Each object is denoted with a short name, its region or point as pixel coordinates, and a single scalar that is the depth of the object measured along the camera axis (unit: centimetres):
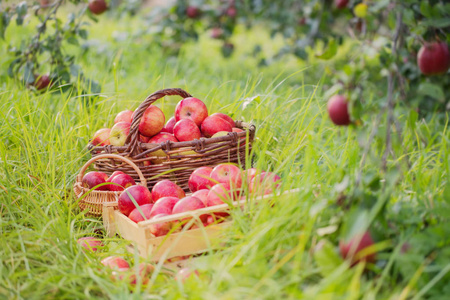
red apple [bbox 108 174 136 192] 276
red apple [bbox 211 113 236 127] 293
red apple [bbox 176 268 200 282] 245
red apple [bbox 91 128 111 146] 291
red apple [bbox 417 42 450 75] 273
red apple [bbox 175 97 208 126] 293
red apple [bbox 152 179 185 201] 271
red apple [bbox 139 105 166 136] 288
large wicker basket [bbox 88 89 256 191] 280
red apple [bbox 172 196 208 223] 259
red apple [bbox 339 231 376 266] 232
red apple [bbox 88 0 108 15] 336
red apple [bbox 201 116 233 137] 290
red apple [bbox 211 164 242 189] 267
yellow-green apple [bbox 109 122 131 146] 289
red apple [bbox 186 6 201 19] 433
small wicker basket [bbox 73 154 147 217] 273
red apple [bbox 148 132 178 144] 288
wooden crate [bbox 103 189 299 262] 254
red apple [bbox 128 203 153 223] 265
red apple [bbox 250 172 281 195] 257
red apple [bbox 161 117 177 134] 298
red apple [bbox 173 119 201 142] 288
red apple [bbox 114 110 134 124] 296
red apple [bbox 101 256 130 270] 252
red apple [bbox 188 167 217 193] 273
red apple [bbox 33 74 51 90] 325
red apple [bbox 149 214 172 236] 257
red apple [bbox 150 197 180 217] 262
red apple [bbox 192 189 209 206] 266
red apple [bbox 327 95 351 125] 239
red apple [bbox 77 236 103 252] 260
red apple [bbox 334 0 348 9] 336
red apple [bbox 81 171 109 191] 277
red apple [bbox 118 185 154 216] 267
